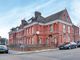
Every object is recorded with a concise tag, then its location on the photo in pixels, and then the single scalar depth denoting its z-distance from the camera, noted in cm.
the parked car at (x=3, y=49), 994
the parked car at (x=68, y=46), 1265
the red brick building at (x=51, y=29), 1582
